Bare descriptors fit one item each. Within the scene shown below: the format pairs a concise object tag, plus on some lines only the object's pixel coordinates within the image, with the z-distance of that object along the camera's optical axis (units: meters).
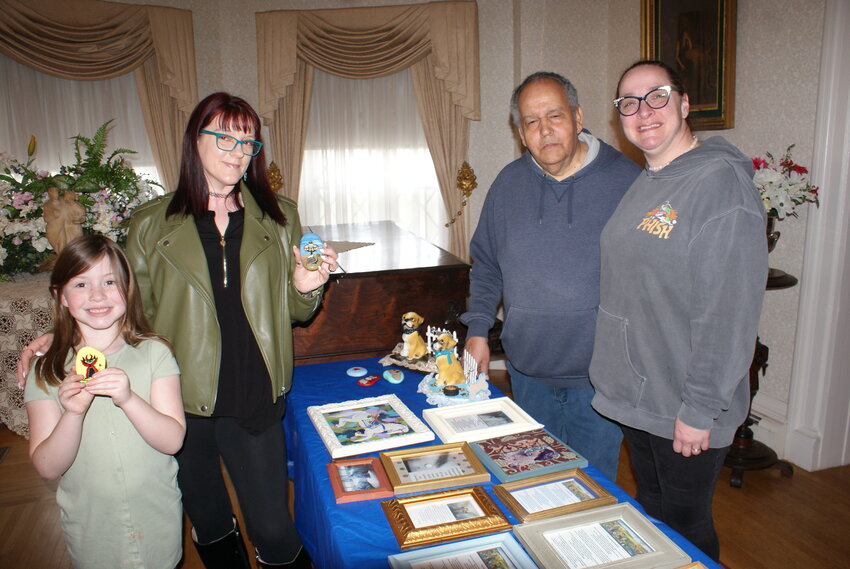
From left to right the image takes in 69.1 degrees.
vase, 2.96
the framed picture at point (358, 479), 1.52
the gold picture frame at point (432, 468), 1.54
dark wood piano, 2.72
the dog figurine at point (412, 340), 2.39
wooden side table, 3.14
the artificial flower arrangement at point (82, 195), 3.20
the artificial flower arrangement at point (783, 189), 2.87
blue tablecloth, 1.34
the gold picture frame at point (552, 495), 1.42
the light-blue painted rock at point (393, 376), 2.27
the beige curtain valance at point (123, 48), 4.55
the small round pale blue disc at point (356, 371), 2.37
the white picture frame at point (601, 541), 1.25
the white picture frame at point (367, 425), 1.75
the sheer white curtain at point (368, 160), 5.59
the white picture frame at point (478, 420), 1.80
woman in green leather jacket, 1.76
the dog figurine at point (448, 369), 2.14
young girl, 1.55
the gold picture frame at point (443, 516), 1.34
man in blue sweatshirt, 1.97
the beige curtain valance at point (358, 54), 5.12
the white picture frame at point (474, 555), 1.26
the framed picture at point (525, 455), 1.60
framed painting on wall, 3.45
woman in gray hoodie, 1.45
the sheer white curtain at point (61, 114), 4.85
